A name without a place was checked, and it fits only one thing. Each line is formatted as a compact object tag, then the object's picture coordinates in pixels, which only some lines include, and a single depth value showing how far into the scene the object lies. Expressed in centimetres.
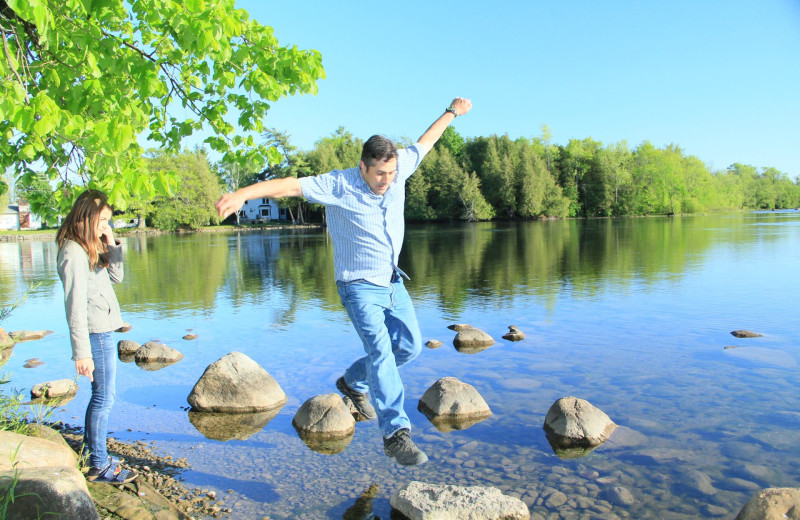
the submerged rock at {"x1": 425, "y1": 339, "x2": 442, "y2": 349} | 1192
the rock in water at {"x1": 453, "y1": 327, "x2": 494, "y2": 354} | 1180
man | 512
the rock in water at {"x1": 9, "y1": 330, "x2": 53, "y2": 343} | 1341
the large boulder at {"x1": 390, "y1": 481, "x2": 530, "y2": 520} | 488
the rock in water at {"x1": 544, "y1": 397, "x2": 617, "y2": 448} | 680
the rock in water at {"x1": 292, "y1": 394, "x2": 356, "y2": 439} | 714
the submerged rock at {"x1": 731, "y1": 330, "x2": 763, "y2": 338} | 1222
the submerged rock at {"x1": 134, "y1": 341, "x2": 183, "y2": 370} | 1100
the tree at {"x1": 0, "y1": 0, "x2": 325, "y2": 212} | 505
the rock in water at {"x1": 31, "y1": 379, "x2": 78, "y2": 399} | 866
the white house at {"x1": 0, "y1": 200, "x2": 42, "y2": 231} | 10888
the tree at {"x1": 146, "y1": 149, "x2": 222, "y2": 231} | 9256
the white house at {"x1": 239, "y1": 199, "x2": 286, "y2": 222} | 12650
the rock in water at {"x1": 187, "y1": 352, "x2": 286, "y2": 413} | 818
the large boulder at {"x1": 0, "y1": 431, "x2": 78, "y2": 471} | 436
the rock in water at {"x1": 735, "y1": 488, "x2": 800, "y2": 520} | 440
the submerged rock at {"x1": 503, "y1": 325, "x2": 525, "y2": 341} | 1252
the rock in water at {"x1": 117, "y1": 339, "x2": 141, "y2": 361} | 1189
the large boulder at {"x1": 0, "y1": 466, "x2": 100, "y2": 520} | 366
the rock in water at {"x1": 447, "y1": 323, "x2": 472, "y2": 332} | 1348
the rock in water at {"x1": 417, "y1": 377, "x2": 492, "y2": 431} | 759
